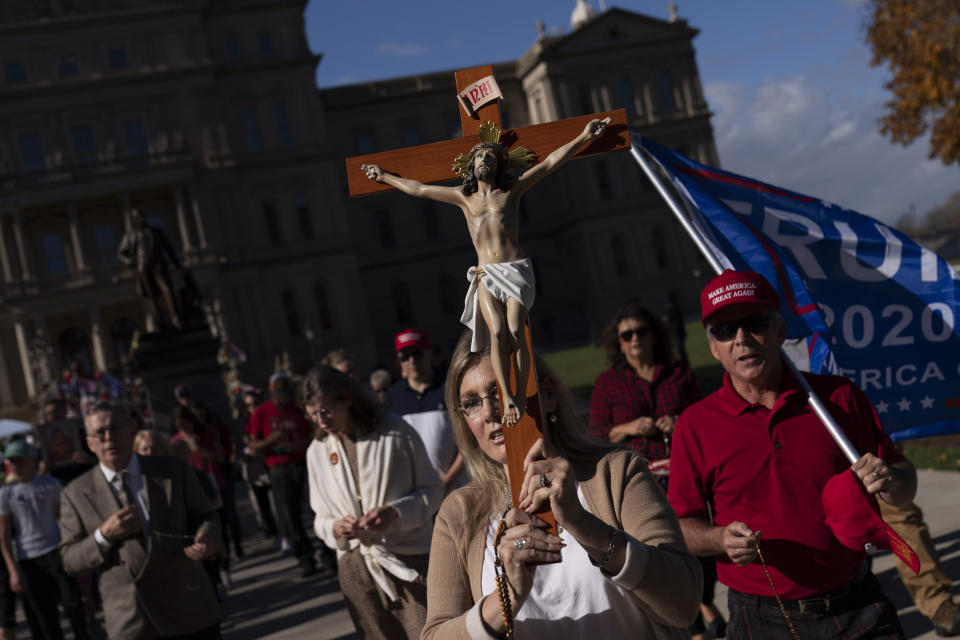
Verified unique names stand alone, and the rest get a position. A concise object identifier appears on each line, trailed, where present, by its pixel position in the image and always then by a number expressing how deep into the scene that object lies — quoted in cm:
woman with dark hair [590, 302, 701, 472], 518
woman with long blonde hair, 212
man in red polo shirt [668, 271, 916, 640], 308
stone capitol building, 4588
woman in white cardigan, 450
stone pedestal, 1677
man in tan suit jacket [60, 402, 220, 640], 459
